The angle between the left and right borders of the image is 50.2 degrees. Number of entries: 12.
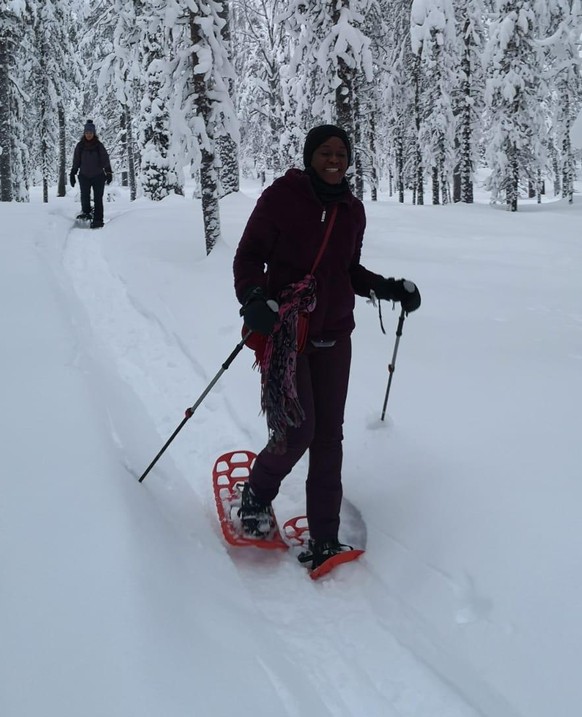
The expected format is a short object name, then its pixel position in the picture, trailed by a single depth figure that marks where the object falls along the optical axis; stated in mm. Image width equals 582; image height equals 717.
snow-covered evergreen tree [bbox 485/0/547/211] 23250
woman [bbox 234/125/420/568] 3311
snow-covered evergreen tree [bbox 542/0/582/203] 20656
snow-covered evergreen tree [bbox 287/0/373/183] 12891
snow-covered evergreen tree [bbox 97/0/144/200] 21516
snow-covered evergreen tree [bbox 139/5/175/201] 18625
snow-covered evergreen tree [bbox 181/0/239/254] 10836
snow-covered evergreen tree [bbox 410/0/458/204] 22250
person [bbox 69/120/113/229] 13625
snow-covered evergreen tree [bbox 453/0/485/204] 26547
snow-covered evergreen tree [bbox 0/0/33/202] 20516
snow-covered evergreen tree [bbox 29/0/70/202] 27528
